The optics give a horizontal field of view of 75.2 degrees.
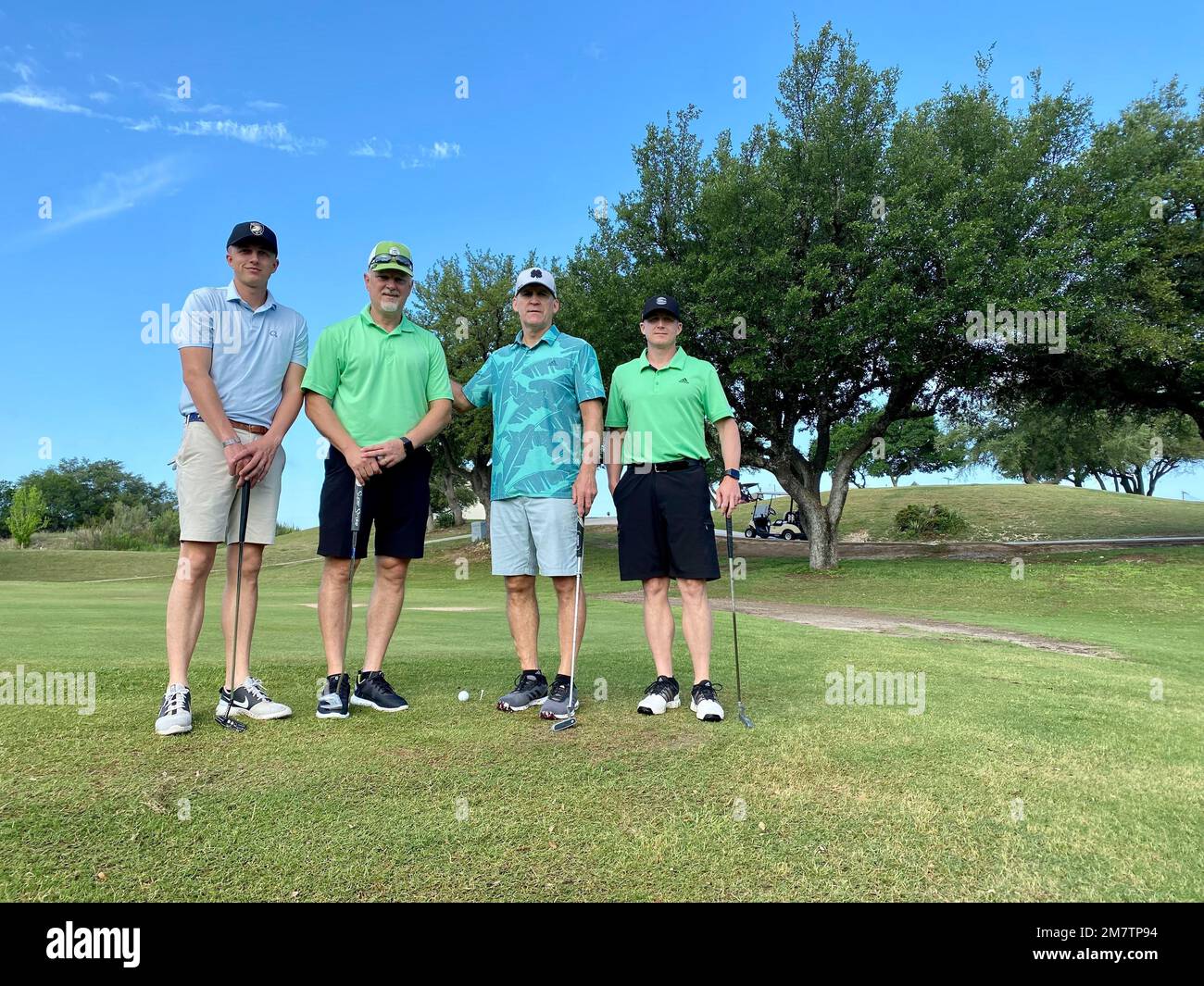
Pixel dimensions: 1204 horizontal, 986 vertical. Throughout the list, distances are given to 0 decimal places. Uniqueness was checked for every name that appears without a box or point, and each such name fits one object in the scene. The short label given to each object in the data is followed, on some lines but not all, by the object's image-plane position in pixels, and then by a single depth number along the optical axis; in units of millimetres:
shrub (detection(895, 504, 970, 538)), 43188
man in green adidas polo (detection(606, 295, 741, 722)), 5301
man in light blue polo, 4664
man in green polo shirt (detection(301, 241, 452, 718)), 5055
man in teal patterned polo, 5246
